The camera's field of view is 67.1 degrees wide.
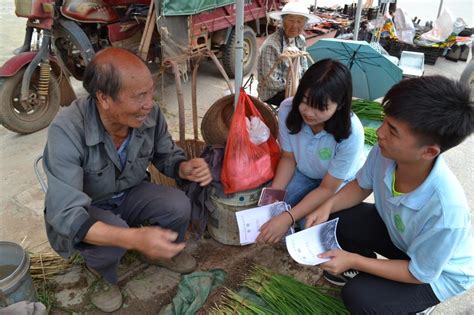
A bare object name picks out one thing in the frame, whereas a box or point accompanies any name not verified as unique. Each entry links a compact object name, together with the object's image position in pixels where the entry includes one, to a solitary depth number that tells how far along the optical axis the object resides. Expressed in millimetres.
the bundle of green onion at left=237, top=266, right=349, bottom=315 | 1772
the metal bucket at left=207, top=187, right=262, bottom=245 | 2168
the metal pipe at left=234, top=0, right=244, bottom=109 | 2057
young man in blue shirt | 1288
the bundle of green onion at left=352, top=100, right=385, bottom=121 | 3910
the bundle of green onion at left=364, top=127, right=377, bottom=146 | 3477
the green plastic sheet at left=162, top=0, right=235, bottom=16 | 3766
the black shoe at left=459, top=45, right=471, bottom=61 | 6258
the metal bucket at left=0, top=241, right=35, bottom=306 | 1633
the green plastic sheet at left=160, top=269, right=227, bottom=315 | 1896
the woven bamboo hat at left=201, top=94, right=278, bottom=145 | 2496
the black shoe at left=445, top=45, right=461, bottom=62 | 6302
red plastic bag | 2070
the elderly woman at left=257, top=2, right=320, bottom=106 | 3197
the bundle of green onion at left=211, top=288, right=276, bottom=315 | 1769
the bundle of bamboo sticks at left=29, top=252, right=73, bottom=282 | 2076
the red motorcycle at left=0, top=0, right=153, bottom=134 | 3443
